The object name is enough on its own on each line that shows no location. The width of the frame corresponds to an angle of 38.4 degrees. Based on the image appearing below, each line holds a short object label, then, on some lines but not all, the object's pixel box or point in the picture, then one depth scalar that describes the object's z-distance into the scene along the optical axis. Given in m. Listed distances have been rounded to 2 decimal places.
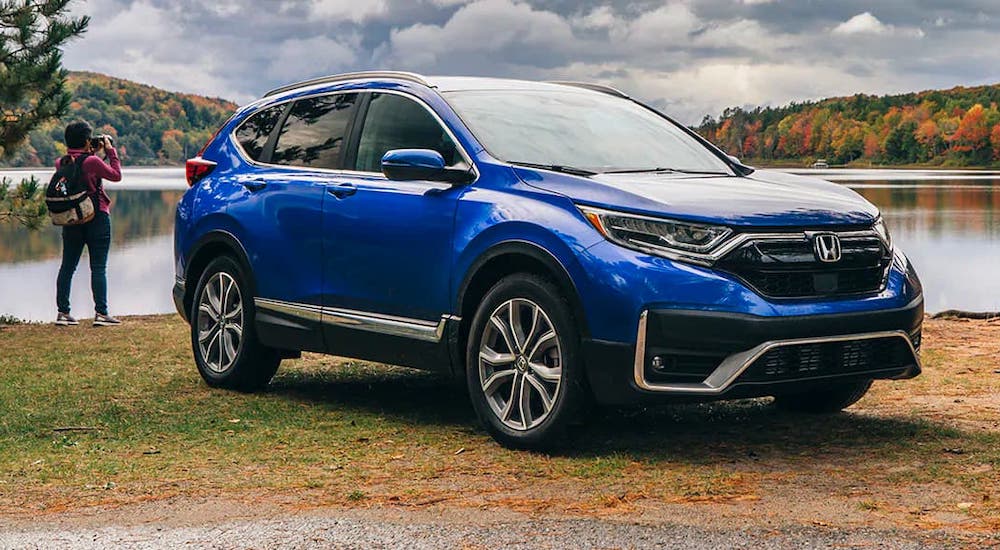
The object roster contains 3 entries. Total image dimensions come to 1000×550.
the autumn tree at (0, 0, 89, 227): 16.33
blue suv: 6.46
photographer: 14.18
